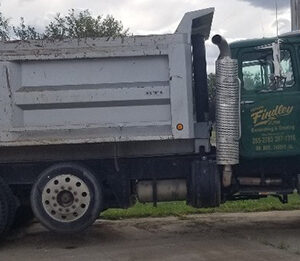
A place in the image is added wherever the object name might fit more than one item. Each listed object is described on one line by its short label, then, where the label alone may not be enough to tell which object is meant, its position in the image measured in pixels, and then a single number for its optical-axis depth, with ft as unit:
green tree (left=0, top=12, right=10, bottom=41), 63.01
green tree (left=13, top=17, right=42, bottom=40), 68.80
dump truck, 26.43
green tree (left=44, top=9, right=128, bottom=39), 77.30
